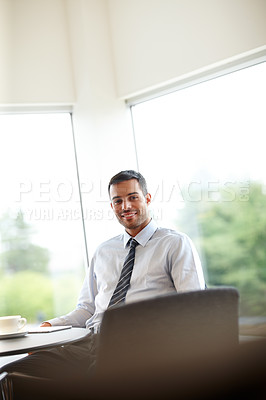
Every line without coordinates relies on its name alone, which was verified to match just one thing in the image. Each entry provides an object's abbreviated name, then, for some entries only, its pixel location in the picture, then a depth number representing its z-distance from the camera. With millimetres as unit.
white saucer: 2246
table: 1948
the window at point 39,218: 4020
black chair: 1331
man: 2570
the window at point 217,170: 3447
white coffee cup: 2321
